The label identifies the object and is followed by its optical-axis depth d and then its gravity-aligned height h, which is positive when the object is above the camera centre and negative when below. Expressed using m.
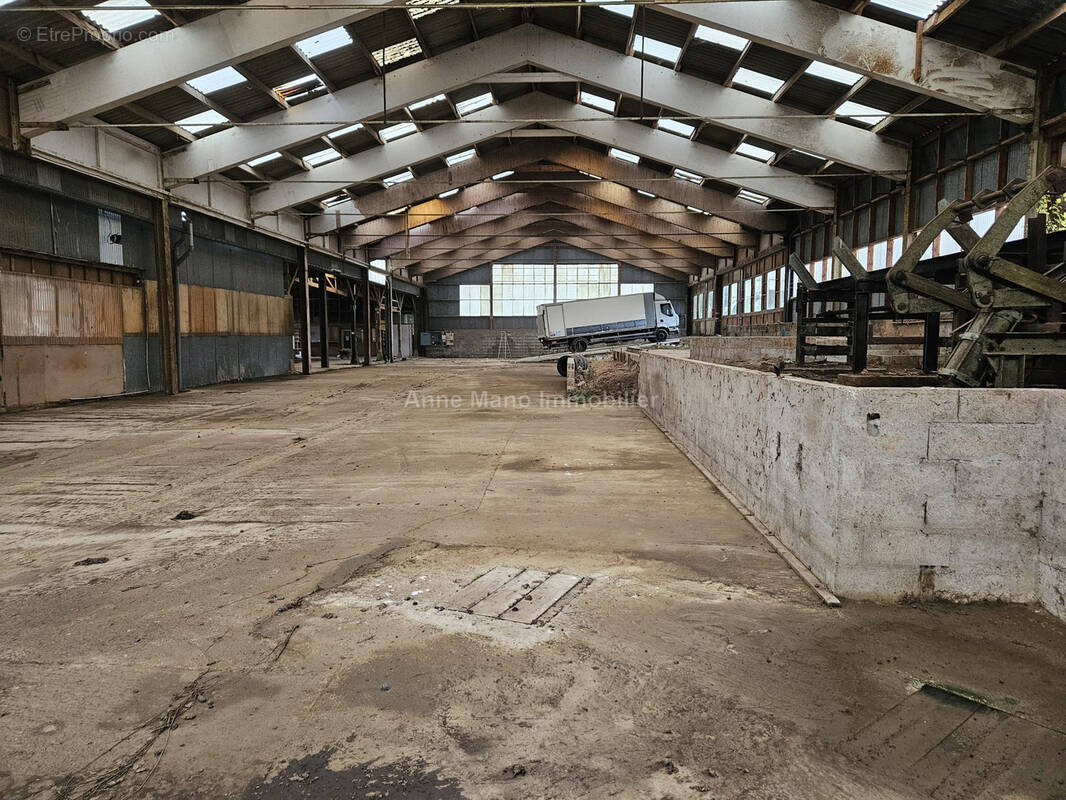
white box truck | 26.02 +1.50
